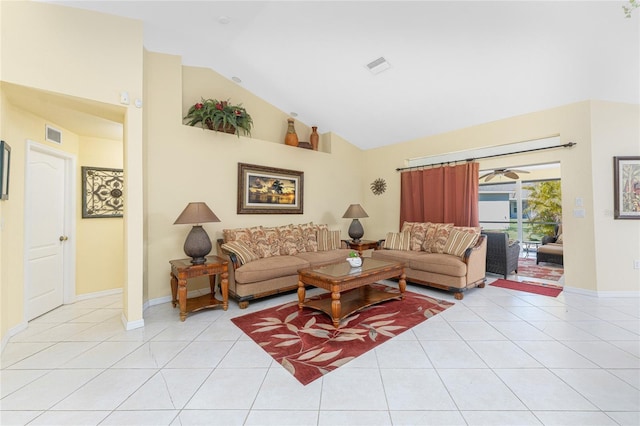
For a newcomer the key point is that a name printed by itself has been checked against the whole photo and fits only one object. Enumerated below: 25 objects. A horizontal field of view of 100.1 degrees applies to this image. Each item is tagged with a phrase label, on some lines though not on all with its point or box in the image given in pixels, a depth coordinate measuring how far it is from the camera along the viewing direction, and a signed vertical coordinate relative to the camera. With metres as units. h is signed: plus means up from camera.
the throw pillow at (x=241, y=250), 3.58 -0.48
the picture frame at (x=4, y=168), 2.33 +0.43
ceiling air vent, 3.58 +2.05
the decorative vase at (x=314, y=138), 5.43 +1.56
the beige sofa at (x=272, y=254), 3.45 -0.62
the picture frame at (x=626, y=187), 3.65 +0.36
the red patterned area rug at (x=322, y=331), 2.20 -1.18
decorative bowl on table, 3.41 -0.60
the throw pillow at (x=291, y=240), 4.36 -0.42
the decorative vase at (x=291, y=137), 5.04 +1.48
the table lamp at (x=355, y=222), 5.33 -0.15
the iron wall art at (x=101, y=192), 3.82 +0.35
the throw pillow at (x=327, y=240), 4.81 -0.46
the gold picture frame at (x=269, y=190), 4.44 +0.44
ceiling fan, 4.93 +0.80
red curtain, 4.55 +0.36
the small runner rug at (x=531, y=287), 3.92 -1.14
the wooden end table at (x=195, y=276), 3.02 -0.80
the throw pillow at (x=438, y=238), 4.35 -0.39
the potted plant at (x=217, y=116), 3.96 +1.50
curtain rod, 3.83 +0.97
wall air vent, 3.17 +1.00
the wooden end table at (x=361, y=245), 5.23 -0.61
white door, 3.05 -0.19
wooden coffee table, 2.87 -0.79
